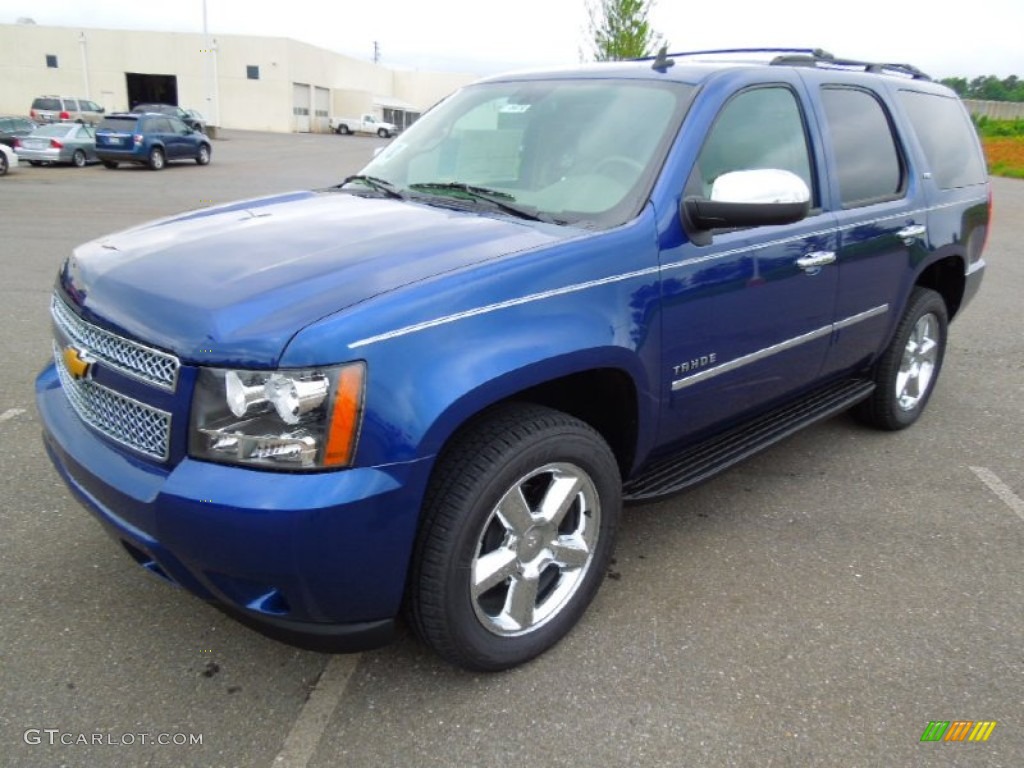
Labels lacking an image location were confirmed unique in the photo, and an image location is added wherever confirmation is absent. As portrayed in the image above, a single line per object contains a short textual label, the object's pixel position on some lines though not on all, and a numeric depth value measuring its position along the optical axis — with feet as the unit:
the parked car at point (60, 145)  72.43
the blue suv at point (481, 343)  6.72
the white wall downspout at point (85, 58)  193.36
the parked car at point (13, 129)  74.69
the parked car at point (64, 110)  122.31
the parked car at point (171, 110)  135.13
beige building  194.08
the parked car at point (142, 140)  73.67
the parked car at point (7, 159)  64.64
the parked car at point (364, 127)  196.95
